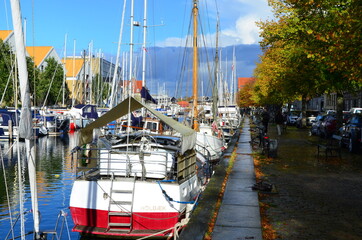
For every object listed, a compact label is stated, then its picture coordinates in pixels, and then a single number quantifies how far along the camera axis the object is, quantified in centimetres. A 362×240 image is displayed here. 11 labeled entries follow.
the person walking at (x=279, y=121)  3870
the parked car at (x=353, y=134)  2389
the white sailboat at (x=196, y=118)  2657
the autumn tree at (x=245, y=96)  12631
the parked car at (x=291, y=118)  5986
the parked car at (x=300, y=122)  5256
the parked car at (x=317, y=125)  3738
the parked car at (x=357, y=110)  4197
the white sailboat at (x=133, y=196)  1198
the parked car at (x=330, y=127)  3387
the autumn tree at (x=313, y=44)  1688
